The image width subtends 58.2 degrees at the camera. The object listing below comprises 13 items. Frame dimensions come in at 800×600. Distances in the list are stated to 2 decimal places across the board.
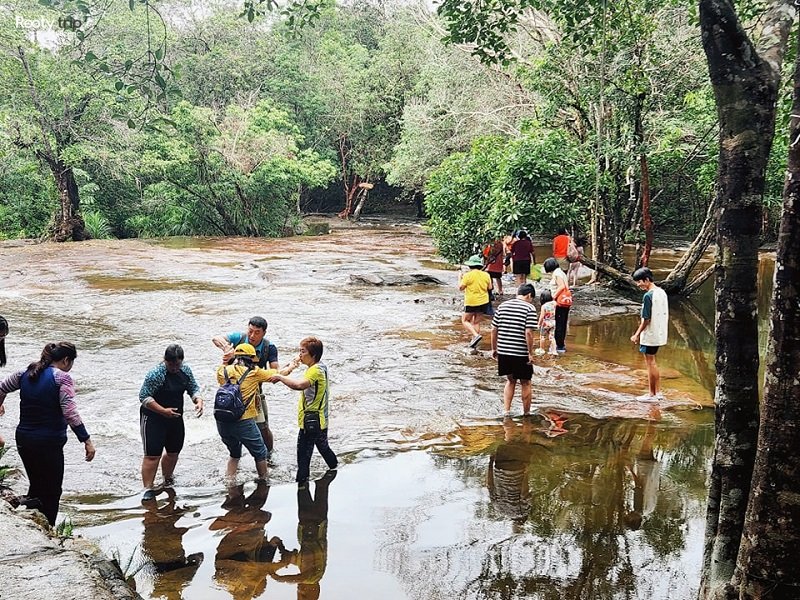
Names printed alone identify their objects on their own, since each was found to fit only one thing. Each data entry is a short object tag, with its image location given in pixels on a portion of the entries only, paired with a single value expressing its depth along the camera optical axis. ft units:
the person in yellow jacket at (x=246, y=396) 21.06
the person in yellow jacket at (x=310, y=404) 21.18
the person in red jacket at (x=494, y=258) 51.44
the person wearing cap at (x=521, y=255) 52.03
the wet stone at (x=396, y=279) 64.03
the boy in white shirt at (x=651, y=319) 29.94
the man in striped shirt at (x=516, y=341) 27.78
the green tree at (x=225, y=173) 97.25
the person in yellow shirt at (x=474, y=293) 40.04
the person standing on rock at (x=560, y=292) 37.22
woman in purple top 17.79
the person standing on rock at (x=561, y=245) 57.88
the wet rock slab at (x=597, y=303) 51.65
